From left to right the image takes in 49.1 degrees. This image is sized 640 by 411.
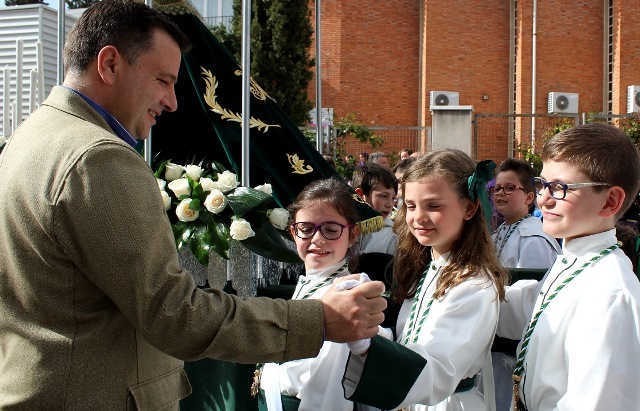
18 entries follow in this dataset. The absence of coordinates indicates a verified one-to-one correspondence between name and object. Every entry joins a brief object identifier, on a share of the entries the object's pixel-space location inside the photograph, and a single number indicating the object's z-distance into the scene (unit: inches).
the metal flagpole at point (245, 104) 119.4
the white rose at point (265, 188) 121.1
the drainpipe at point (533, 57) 678.5
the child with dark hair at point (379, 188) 177.0
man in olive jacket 61.0
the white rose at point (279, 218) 120.0
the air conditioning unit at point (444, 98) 688.4
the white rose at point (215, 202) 115.3
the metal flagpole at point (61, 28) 128.1
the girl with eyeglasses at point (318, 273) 94.0
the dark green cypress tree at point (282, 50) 562.3
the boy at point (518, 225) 155.5
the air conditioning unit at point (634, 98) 665.8
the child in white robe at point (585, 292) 71.7
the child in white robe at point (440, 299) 75.8
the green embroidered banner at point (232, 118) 131.3
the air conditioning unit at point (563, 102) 672.4
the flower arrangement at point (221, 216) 116.9
